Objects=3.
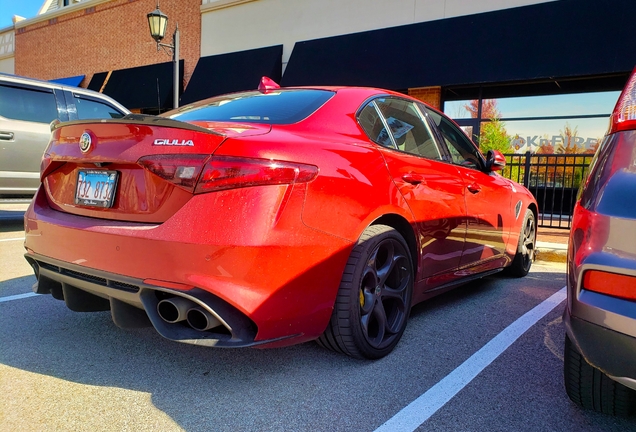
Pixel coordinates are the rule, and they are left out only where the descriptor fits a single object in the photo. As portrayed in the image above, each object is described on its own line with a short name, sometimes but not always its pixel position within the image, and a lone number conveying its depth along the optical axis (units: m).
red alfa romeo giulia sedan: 2.05
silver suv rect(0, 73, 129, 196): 6.39
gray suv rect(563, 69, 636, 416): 1.58
